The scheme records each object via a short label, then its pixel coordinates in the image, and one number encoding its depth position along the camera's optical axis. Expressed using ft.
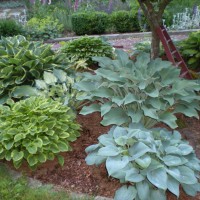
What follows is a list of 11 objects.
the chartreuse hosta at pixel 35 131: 10.18
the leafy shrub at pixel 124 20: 33.88
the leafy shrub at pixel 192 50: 17.29
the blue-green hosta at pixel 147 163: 8.45
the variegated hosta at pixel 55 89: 12.77
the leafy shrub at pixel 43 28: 31.68
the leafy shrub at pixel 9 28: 30.17
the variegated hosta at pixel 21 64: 13.74
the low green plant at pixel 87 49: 17.89
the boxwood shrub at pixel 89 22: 33.78
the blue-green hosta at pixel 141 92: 11.02
